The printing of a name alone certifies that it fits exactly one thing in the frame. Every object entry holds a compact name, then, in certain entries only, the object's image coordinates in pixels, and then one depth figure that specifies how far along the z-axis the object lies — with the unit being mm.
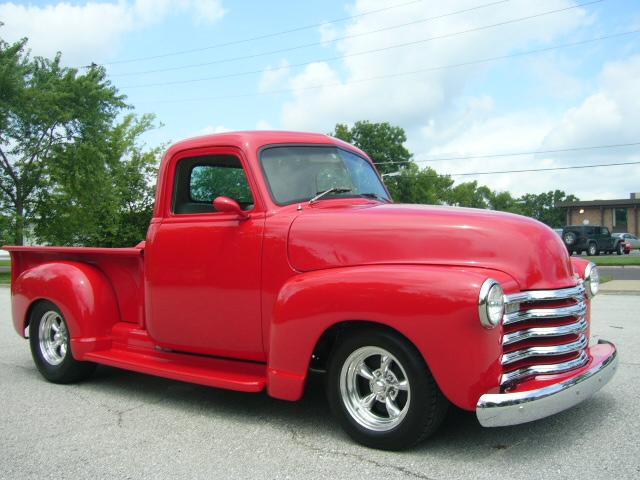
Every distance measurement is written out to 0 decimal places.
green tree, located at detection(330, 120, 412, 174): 58719
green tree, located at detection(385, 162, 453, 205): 52062
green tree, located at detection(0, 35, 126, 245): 27594
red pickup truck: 3373
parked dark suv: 35625
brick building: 51469
